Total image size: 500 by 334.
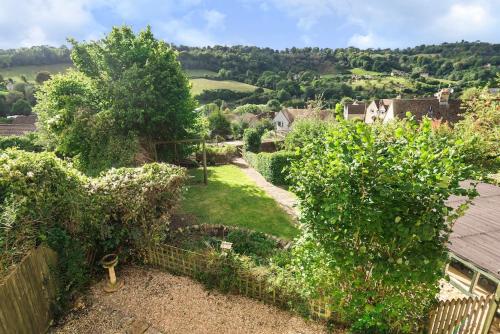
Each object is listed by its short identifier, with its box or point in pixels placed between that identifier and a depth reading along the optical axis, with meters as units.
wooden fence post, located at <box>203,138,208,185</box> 16.77
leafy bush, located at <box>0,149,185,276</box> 5.75
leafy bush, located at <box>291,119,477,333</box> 4.03
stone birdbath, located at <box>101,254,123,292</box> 7.20
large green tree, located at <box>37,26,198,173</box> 13.91
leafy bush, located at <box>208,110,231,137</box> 44.41
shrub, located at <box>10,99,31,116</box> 47.97
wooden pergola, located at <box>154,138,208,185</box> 15.35
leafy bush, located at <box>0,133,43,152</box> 24.94
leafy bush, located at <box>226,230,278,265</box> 8.85
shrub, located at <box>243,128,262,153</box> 26.38
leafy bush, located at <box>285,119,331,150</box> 20.20
